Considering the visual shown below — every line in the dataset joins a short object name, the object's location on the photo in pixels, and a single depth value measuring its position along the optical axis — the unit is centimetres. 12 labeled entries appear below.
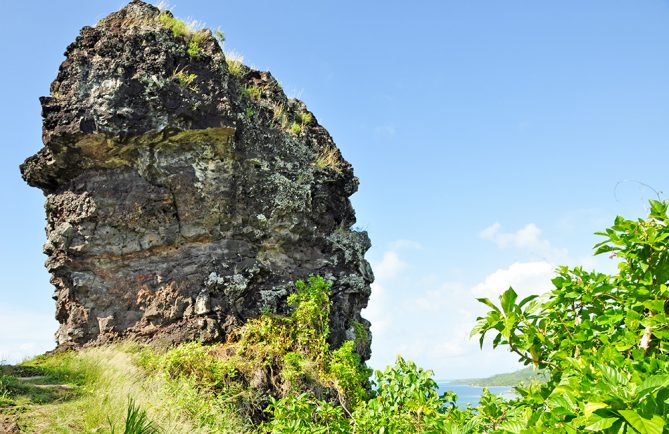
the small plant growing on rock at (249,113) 1024
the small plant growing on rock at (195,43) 1014
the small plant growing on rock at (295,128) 1099
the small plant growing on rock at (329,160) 1093
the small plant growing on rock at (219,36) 1126
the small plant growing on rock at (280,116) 1101
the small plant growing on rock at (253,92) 1093
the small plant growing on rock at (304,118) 1159
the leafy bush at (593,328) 207
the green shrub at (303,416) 416
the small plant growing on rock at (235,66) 1117
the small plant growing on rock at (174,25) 1038
